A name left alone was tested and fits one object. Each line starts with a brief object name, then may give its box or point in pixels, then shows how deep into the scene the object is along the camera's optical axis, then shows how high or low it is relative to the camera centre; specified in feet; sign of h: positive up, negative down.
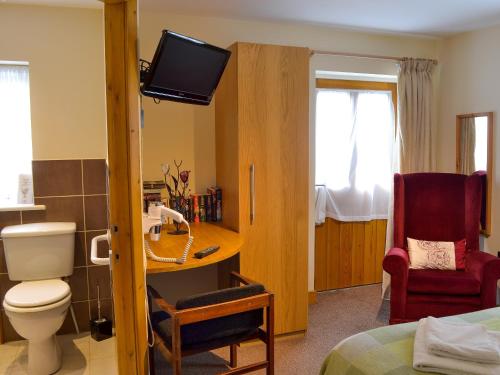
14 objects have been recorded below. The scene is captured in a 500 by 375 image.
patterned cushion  10.43 -2.18
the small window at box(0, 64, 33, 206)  9.97 +0.83
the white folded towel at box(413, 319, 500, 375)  4.72 -2.26
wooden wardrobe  9.12 +0.11
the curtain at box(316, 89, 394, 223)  12.53 +0.48
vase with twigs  9.79 -0.43
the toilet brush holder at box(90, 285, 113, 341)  9.98 -3.75
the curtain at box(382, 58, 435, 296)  12.44 +1.47
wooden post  5.86 -0.15
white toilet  8.20 -2.40
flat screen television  7.18 +1.86
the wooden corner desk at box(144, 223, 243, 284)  7.08 -1.46
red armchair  9.64 -2.02
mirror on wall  11.50 +0.51
